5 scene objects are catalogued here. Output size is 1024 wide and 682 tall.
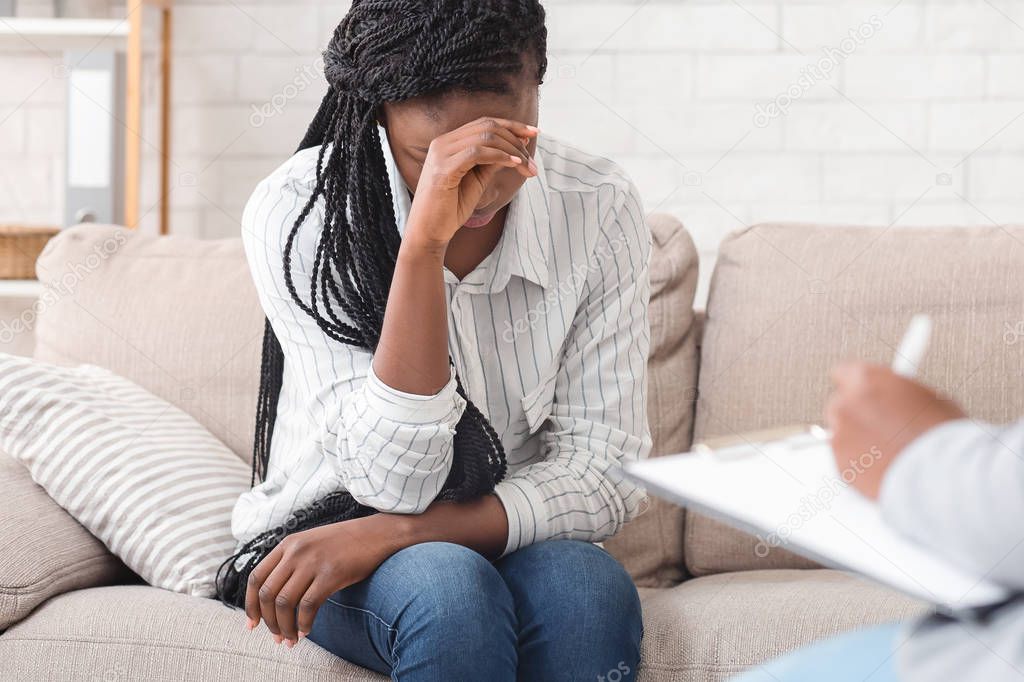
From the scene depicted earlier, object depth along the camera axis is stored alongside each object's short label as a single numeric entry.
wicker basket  3.85
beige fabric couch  3.07
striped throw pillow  3.21
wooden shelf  3.93
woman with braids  2.97
